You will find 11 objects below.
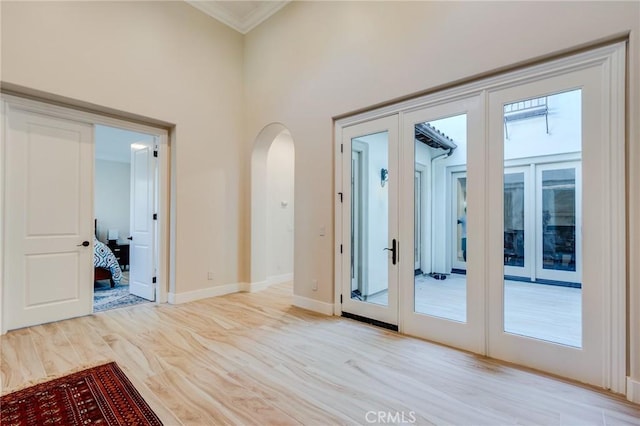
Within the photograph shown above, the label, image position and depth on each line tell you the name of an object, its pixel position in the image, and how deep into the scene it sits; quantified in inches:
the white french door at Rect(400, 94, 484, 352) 113.3
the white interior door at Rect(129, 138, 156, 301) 182.0
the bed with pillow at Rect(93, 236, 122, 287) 210.4
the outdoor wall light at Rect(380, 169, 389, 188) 139.0
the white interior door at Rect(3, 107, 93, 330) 133.9
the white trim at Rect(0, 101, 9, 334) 129.8
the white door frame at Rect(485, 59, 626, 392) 86.1
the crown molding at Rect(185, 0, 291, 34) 183.6
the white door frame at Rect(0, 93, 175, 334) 177.0
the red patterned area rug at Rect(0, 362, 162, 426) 73.5
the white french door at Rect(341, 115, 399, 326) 136.0
